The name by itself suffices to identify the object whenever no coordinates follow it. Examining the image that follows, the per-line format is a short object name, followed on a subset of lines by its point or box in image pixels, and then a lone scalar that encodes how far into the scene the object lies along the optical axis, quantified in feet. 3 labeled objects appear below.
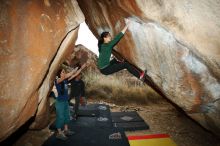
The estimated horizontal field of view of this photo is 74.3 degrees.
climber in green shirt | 12.02
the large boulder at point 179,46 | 8.52
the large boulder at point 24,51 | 8.70
